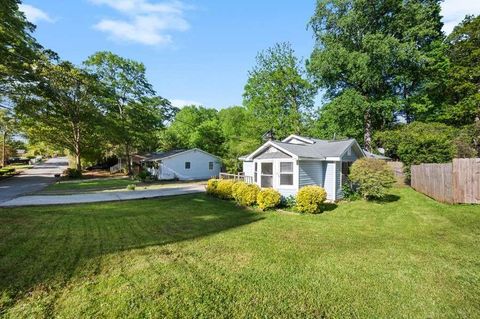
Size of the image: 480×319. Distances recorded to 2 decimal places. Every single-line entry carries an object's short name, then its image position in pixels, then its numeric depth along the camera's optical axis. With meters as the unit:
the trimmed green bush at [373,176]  13.56
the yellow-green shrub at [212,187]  16.28
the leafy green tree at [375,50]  23.09
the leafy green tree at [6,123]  32.91
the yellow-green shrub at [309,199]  11.60
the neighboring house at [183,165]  31.05
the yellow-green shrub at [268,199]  12.14
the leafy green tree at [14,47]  17.91
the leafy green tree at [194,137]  40.94
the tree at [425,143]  16.45
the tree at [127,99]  32.53
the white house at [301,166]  13.79
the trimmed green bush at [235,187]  14.00
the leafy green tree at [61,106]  26.14
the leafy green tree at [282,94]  31.31
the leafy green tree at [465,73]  22.91
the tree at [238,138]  28.72
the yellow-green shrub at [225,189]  15.00
